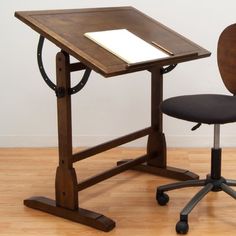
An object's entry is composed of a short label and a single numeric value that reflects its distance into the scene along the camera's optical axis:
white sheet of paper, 3.54
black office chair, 3.60
